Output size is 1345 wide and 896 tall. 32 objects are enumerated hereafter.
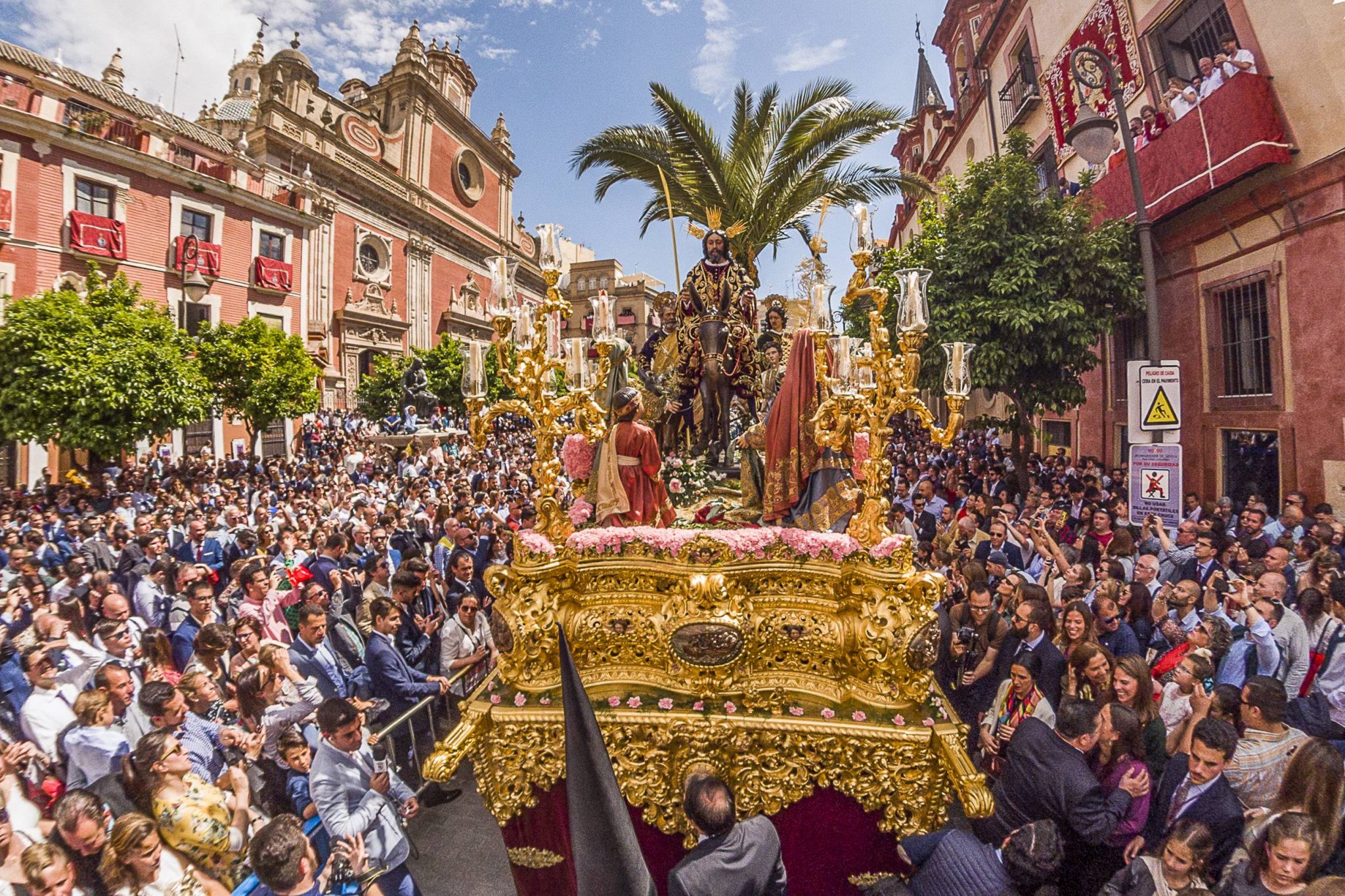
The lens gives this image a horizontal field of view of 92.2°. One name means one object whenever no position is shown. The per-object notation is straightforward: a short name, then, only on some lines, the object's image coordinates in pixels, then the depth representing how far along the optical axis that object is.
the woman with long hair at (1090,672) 3.93
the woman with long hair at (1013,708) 4.02
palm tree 8.77
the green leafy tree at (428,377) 29.62
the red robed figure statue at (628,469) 5.26
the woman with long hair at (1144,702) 3.60
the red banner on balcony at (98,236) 20.73
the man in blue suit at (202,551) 8.70
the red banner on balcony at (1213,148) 9.48
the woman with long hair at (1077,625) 4.51
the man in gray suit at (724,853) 2.88
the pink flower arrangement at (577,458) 5.64
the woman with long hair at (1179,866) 2.62
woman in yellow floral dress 2.99
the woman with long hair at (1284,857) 2.40
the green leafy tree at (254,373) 19.17
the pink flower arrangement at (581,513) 5.39
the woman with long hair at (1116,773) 3.22
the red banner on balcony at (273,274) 26.86
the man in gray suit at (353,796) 3.33
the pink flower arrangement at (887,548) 4.16
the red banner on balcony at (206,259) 23.81
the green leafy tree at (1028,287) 11.38
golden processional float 3.88
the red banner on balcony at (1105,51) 13.34
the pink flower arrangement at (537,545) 4.39
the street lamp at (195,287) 14.02
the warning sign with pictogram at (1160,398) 5.86
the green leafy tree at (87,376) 14.33
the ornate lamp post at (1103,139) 6.94
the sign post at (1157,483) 5.62
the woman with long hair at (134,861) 2.68
